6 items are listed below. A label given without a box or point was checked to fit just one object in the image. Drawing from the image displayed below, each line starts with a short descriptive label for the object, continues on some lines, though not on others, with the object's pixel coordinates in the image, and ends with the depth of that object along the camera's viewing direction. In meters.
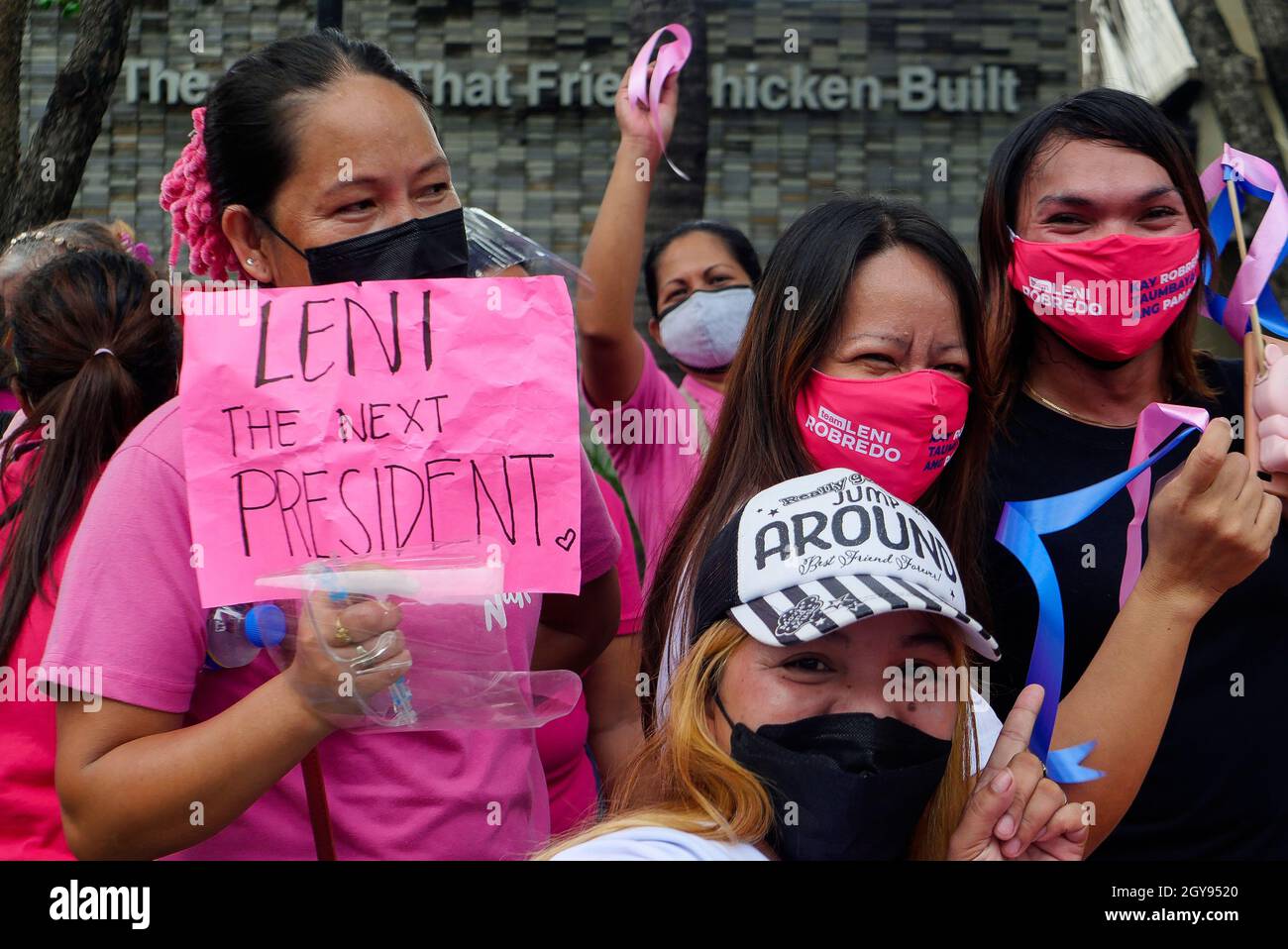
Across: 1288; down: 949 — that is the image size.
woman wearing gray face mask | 3.25
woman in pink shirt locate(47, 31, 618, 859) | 1.76
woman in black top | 2.03
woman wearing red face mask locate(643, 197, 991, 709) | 2.25
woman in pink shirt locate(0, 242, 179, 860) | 2.32
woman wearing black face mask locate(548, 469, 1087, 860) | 1.75
